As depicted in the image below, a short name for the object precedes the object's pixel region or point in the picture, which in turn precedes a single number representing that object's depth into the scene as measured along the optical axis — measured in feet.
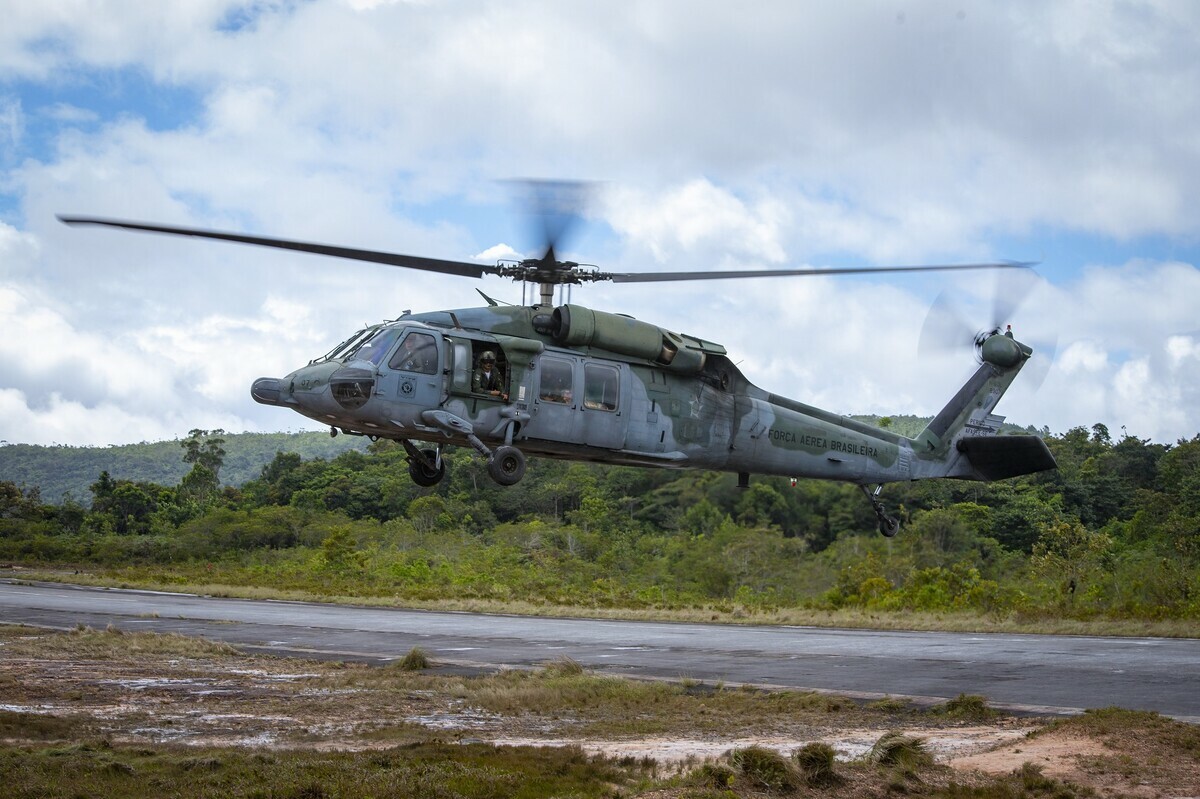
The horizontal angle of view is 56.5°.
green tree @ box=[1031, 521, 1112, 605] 127.54
